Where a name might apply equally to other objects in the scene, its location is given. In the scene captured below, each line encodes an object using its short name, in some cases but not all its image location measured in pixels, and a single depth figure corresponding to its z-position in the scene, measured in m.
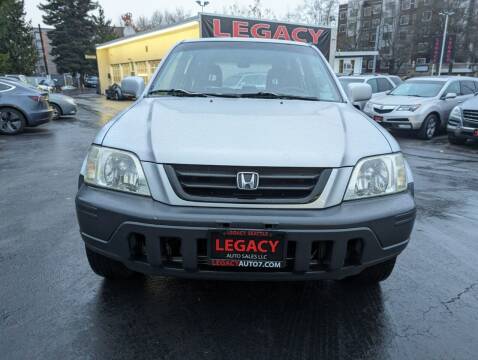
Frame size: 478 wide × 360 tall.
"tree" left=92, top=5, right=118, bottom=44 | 55.26
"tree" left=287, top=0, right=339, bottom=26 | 50.03
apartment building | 49.84
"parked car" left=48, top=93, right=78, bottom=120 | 12.91
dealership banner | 16.44
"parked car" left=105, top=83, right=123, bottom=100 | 24.75
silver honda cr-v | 1.79
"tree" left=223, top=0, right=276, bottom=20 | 41.53
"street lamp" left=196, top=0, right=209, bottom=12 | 27.70
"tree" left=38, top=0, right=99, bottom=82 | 47.34
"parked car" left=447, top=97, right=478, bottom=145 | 8.52
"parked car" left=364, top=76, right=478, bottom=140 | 9.81
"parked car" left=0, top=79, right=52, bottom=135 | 9.62
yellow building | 19.72
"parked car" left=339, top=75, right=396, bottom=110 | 12.45
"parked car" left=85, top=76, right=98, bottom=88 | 49.62
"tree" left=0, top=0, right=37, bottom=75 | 39.41
